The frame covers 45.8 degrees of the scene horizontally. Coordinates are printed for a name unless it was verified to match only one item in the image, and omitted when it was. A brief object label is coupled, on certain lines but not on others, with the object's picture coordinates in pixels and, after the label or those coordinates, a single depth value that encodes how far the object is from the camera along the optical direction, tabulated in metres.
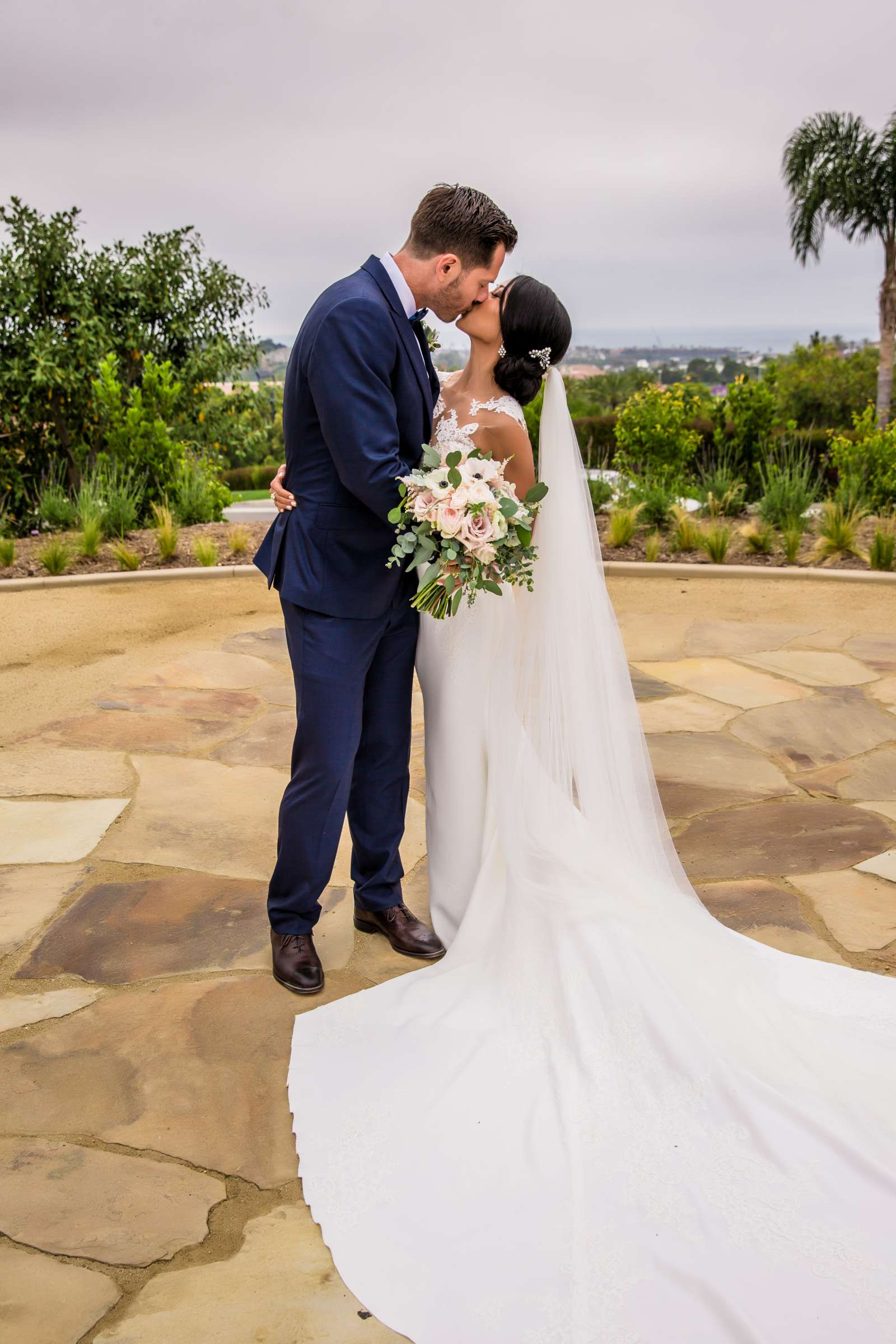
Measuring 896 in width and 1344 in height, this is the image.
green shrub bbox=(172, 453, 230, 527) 9.26
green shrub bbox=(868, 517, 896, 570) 7.62
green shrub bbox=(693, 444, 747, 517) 9.38
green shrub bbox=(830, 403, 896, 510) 8.72
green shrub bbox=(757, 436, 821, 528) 8.59
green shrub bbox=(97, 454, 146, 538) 8.64
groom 2.57
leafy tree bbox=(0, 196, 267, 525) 9.70
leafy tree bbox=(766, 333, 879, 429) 37.59
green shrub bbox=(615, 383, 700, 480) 9.72
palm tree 19.30
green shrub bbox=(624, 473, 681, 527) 8.88
